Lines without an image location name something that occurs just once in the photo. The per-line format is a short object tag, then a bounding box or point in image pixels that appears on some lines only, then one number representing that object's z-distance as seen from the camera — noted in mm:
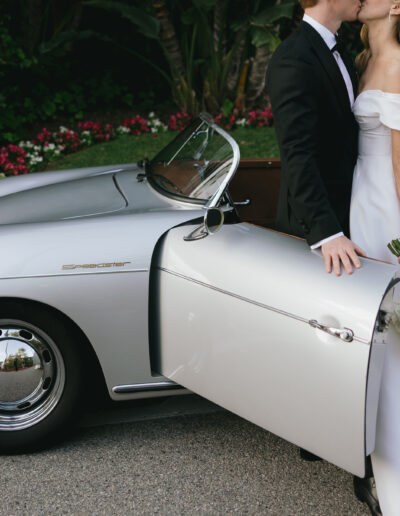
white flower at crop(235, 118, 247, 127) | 8609
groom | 2258
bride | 2145
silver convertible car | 2104
